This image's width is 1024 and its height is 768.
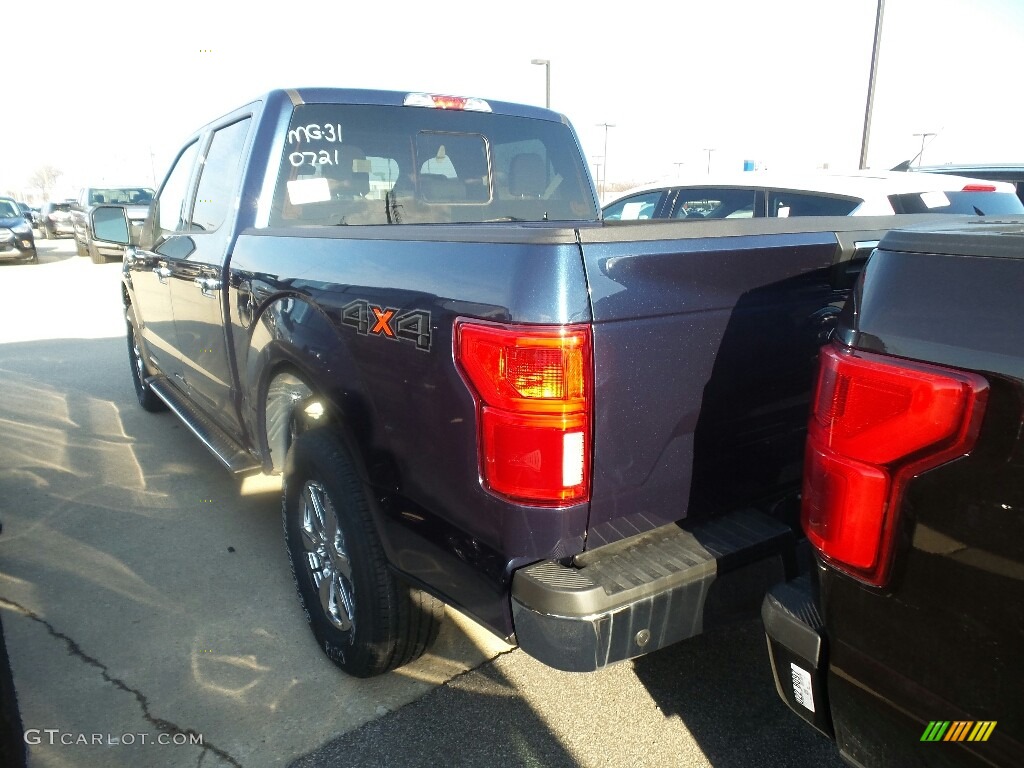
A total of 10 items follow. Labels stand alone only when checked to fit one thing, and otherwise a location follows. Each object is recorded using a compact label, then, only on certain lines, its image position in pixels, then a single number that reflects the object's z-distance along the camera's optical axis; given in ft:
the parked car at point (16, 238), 58.34
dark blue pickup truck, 5.49
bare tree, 364.38
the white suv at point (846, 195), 16.25
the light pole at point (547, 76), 60.39
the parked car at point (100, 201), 61.41
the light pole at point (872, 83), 40.91
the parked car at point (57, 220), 89.45
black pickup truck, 3.72
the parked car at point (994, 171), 23.90
